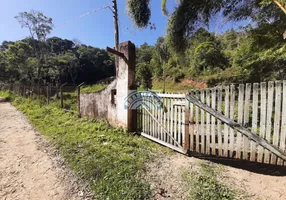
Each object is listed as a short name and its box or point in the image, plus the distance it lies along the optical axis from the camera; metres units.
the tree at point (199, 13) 5.39
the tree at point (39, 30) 19.21
